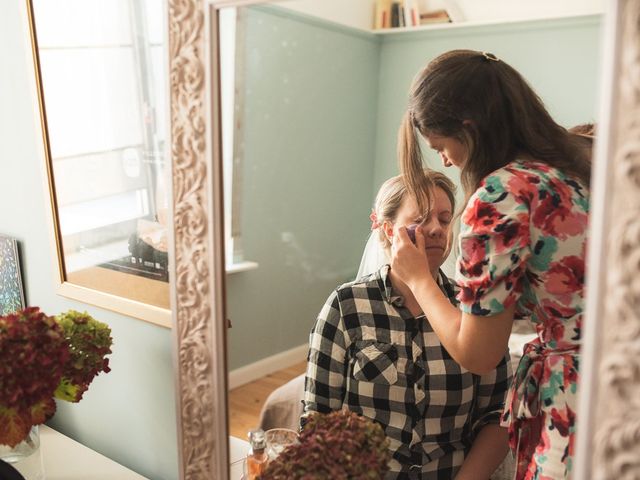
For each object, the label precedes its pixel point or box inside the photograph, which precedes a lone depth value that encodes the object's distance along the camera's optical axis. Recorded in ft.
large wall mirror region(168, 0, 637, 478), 2.36
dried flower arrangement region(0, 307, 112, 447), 3.22
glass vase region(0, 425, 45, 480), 3.95
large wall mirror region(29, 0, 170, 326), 3.67
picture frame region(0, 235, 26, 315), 5.02
